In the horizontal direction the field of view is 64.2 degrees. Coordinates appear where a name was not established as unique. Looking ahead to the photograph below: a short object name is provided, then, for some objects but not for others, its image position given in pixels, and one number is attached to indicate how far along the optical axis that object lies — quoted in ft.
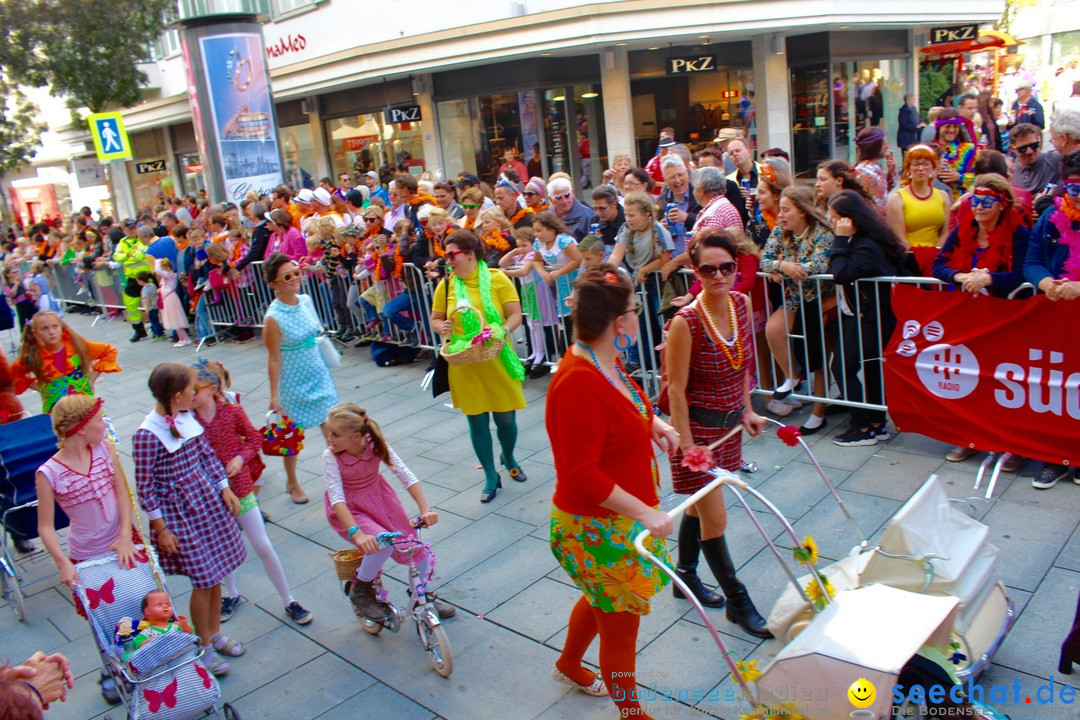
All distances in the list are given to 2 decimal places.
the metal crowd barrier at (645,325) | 20.47
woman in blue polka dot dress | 20.61
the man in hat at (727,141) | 32.50
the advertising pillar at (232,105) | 51.37
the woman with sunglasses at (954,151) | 30.22
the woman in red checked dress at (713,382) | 13.38
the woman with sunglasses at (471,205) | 30.78
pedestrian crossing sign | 54.13
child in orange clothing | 20.90
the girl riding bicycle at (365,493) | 14.05
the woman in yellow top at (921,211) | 21.56
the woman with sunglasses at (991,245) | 17.61
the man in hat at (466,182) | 33.58
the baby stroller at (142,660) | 12.67
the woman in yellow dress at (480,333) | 19.39
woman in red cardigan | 10.62
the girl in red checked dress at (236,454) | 15.89
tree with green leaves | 77.36
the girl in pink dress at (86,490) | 14.30
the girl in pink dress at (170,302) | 42.04
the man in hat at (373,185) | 47.06
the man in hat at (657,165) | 36.09
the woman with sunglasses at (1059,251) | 16.26
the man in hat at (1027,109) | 40.68
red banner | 16.84
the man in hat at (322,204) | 39.96
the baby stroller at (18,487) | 18.42
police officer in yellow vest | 45.39
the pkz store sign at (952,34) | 67.15
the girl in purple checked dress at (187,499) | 14.33
